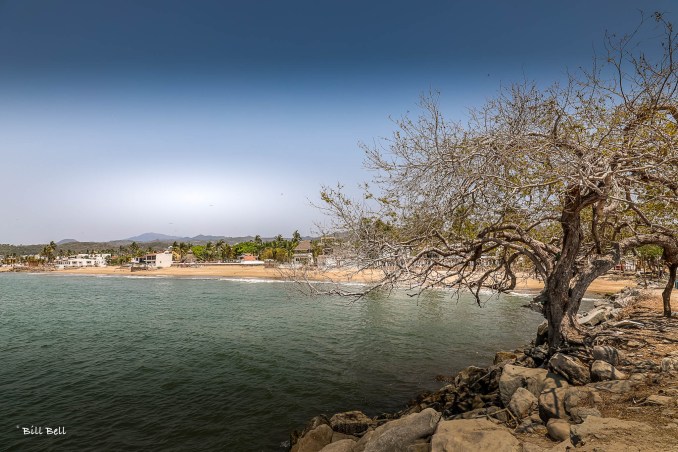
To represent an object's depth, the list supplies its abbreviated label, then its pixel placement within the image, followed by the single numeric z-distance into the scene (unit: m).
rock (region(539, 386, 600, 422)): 6.19
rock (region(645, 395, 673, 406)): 5.66
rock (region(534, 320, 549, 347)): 11.90
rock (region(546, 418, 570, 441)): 5.38
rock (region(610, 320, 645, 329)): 10.91
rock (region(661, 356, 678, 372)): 6.91
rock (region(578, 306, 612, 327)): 14.78
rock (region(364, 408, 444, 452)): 6.21
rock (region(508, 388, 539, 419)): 6.84
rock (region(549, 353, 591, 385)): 7.31
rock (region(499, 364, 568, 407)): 7.43
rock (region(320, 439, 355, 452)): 7.68
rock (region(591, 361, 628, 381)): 7.04
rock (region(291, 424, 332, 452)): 8.50
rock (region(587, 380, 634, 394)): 6.46
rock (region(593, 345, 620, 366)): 7.78
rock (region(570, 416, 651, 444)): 4.89
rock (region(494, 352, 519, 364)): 13.80
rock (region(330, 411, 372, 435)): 9.27
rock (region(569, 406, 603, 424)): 5.65
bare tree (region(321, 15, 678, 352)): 7.83
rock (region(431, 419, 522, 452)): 5.17
